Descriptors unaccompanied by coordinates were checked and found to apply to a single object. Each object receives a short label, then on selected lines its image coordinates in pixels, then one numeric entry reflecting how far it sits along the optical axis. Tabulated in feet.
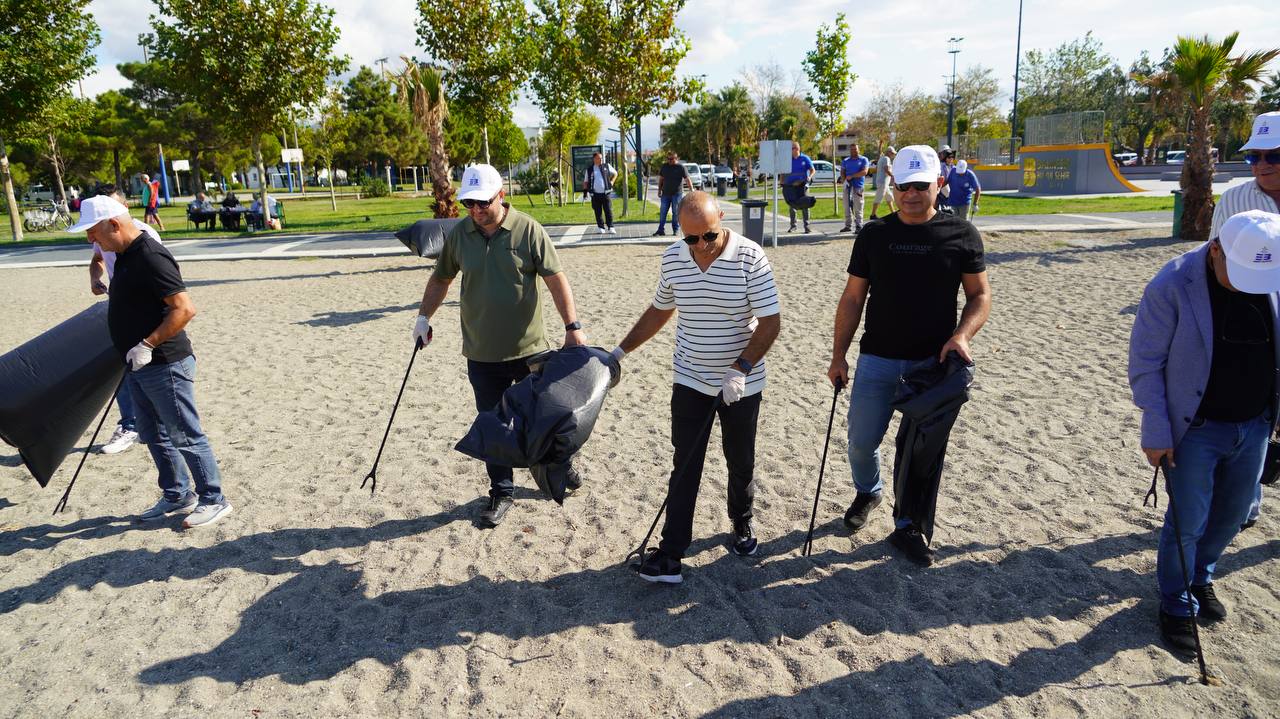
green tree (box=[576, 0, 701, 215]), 68.85
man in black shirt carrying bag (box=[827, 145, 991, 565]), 11.03
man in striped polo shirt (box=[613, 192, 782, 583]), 10.77
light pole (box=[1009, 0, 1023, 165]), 112.91
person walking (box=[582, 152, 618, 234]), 57.62
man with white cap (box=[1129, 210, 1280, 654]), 9.23
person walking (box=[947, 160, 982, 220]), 45.47
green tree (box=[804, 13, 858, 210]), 76.74
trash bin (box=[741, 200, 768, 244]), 45.98
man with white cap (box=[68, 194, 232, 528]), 13.02
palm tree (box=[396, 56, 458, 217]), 44.80
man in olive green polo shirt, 13.17
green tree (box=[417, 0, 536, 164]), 64.80
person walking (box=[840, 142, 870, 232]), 52.75
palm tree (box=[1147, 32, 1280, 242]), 44.01
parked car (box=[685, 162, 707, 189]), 118.89
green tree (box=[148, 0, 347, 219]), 66.03
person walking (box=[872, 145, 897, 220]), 49.53
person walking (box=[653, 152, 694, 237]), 53.62
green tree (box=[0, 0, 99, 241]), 59.31
